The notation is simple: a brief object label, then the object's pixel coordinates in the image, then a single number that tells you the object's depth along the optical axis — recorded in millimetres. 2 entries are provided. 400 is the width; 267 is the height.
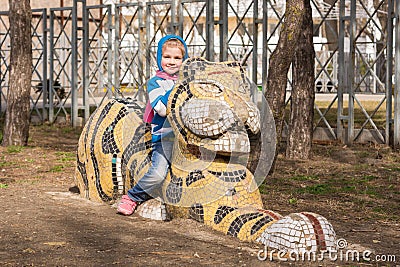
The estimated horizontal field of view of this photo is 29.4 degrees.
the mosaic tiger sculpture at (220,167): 5379
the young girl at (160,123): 6332
